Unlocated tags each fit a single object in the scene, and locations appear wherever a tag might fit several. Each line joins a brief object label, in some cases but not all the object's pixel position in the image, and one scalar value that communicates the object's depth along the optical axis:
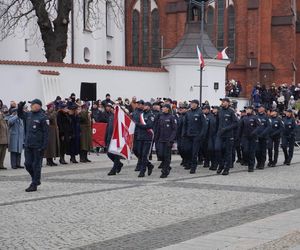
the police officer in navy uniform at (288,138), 22.52
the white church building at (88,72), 29.25
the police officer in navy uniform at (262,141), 20.83
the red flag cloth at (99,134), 25.39
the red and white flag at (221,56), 34.81
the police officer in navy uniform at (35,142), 14.17
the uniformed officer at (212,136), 19.66
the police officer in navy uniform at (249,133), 20.11
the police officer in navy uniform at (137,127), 17.69
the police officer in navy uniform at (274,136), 21.83
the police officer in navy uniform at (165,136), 17.16
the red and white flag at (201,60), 30.59
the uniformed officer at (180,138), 19.86
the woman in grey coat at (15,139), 19.55
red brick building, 48.44
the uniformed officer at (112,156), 17.73
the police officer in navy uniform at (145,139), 17.20
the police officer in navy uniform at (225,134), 18.56
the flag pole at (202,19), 30.68
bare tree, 31.39
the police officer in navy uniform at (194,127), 18.95
